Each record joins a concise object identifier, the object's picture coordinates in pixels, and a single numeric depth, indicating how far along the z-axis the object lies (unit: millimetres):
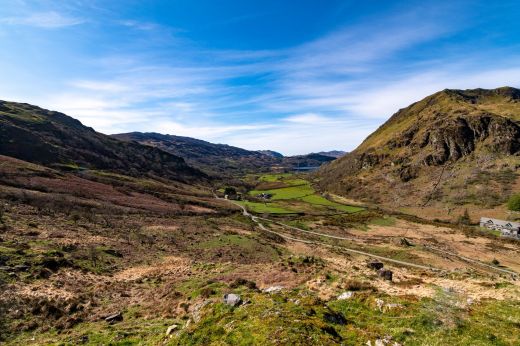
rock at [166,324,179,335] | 18578
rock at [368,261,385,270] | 38841
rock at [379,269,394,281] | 30456
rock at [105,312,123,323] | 21597
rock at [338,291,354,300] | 21931
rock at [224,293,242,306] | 19791
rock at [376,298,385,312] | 19325
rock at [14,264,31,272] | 26538
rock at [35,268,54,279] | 26359
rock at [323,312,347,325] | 17214
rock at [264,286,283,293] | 24330
